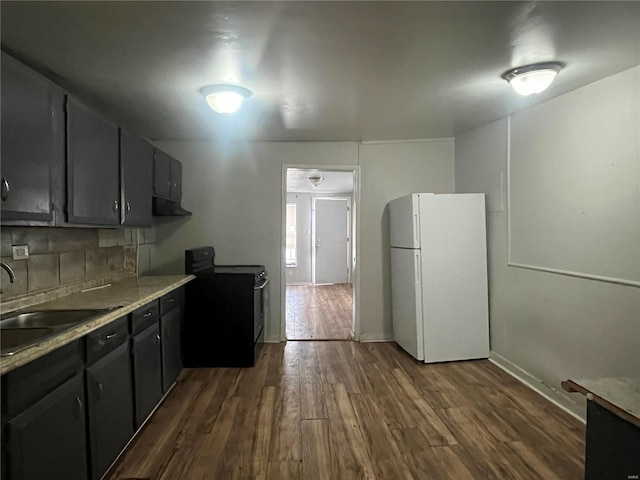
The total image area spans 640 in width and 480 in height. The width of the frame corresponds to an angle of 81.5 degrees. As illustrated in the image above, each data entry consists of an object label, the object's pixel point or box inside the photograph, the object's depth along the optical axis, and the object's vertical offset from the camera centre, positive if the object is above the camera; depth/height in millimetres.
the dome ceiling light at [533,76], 2214 +985
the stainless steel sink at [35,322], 1658 -394
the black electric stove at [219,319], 3422 -722
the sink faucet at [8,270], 1732 -125
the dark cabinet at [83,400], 1271 -697
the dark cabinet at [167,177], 3329 +630
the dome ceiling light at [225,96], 2533 +1001
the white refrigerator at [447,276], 3500 -365
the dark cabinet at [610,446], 1384 -829
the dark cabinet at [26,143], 1559 +451
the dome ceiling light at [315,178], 6063 +1028
